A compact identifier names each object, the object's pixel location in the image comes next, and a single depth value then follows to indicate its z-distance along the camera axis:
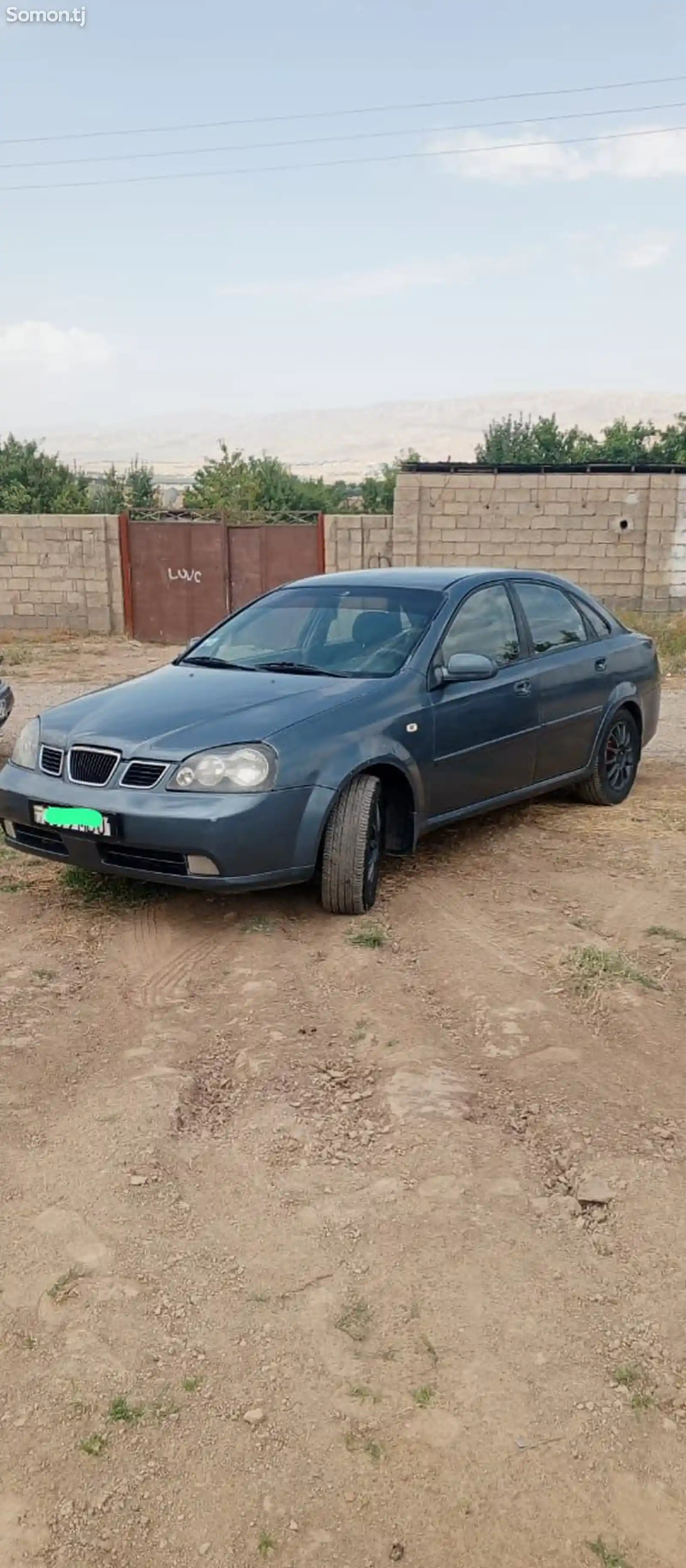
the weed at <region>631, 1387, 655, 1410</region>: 2.41
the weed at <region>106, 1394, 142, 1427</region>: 2.36
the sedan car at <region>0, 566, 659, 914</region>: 4.84
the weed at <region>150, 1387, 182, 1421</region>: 2.37
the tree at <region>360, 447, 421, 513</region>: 40.06
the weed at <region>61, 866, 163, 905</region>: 5.49
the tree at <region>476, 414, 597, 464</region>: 39.19
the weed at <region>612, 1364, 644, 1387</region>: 2.48
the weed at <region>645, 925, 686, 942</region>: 5.02
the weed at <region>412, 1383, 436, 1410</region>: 2.40
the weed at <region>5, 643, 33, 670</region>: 16.80
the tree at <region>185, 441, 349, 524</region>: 34.22
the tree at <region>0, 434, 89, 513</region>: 33.44
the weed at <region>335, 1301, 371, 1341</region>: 2.60
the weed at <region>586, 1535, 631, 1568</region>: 2.08
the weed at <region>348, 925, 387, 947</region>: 4.88
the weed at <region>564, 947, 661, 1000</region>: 4.45
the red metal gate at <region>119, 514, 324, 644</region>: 17.70
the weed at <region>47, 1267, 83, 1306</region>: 2.70
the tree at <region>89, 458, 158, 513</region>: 38.06
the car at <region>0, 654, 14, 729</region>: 8.39
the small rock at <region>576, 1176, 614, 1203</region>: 3.11
